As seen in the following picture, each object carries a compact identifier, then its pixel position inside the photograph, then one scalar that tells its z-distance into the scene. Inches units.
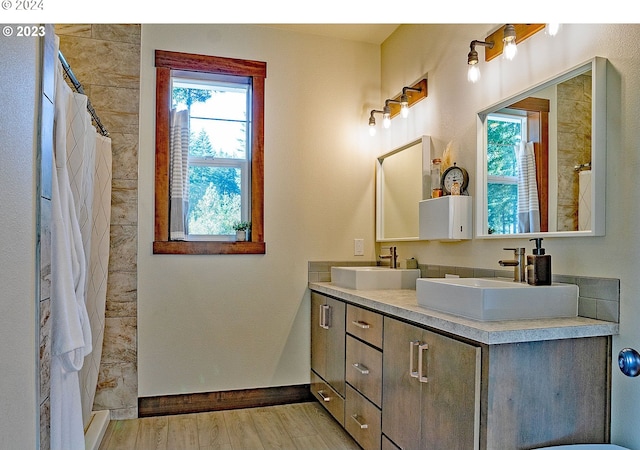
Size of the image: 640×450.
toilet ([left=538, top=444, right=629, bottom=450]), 55.6
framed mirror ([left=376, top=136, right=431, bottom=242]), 108.2
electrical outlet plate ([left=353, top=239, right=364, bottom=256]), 130.3
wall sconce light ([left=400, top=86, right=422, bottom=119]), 110.7
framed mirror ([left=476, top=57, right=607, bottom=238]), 64.1
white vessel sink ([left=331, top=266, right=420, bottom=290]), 101.0
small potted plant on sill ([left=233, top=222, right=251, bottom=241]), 121.4
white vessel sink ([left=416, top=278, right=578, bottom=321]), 61.2
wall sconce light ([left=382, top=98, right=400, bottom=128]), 120.3
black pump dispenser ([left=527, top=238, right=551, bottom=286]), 66.2
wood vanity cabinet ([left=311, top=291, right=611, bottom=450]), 56.2
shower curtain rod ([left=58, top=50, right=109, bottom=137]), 72.4
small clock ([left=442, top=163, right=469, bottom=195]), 92.4
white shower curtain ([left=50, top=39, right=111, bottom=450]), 63.3
